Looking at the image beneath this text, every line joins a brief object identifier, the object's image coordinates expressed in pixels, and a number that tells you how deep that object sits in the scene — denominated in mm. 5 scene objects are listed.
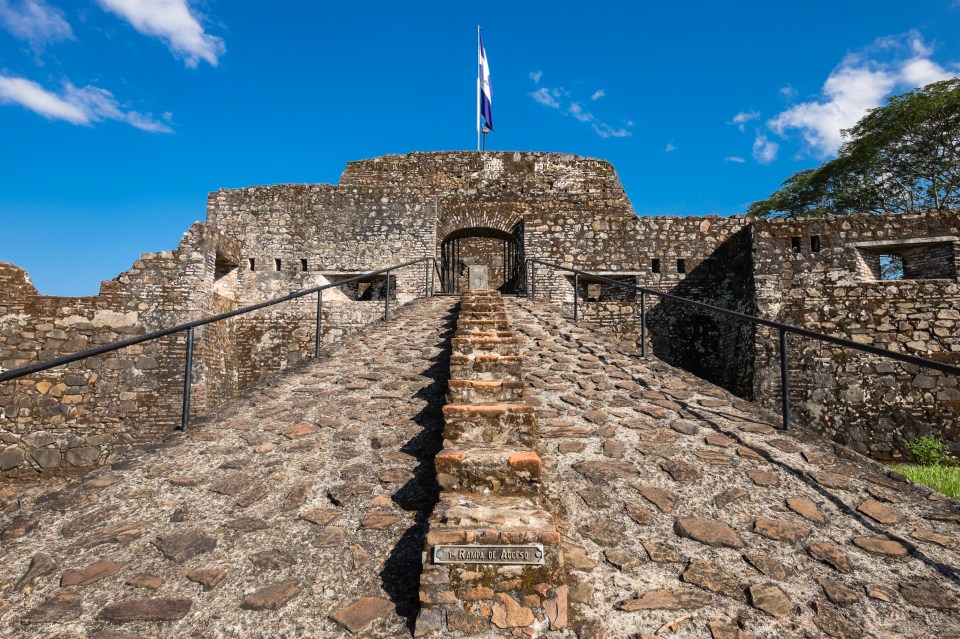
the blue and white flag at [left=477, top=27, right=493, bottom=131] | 17203
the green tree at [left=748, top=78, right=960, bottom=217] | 16531
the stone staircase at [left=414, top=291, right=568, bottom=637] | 2018
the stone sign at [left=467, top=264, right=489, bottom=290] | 10467
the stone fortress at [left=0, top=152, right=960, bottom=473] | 8109
